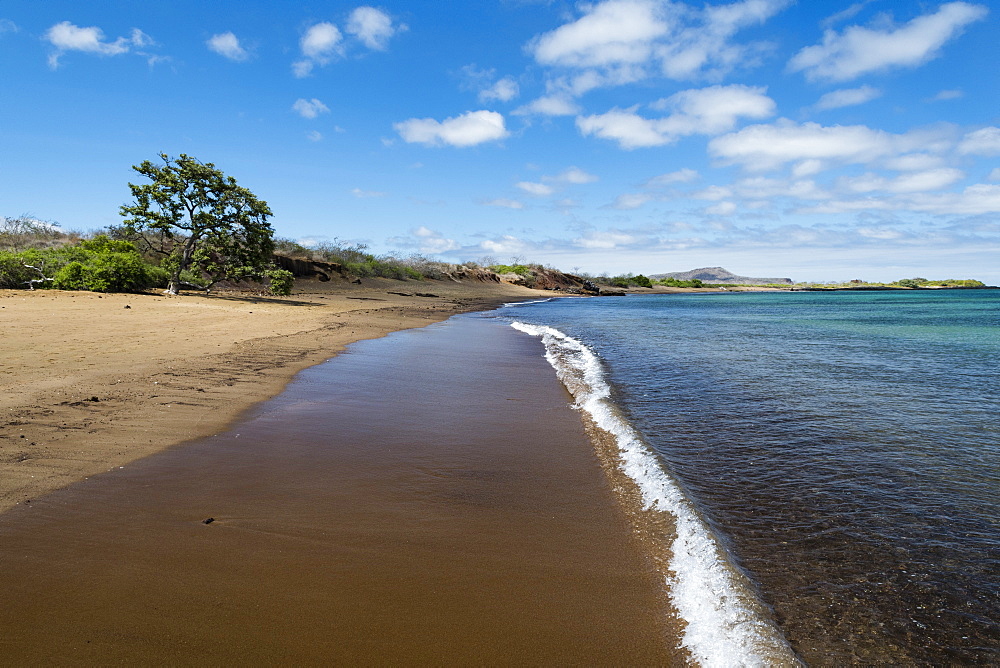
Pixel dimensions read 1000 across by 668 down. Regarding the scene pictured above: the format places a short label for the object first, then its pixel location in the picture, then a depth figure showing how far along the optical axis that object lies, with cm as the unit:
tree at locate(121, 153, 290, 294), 2239
